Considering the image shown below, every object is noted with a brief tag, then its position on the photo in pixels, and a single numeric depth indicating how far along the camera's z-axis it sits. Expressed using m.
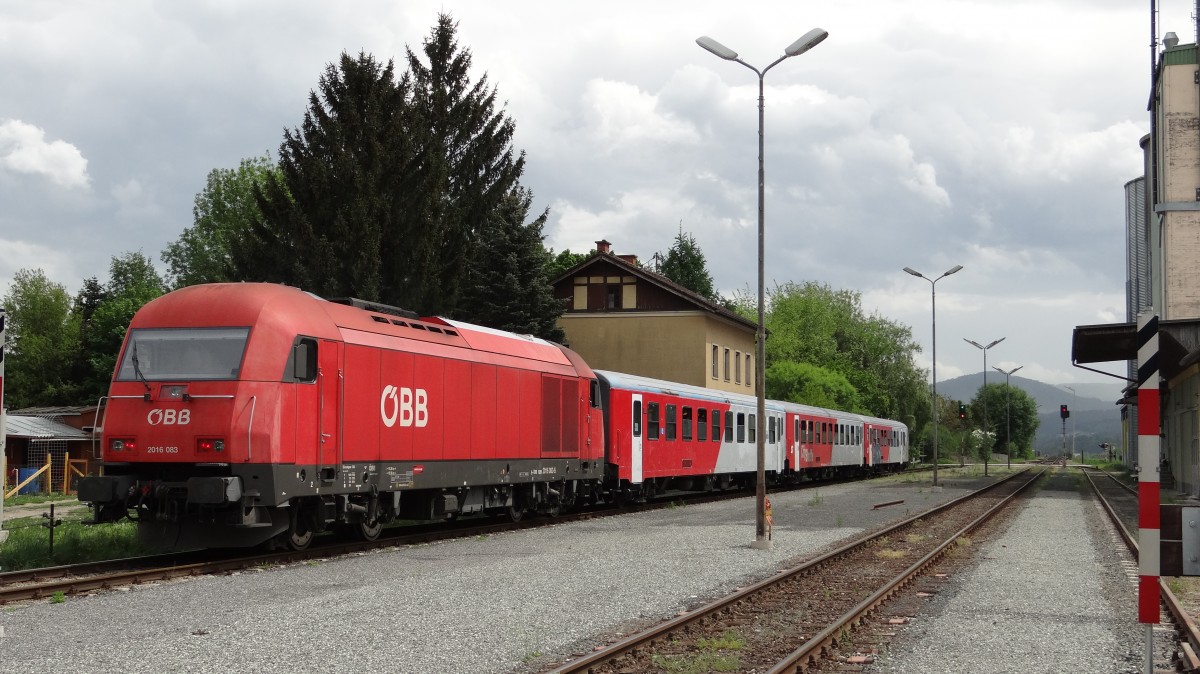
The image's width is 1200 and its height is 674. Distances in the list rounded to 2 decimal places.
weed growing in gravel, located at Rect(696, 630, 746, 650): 9.22
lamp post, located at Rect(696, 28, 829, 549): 17.69
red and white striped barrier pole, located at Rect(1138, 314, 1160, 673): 6.54
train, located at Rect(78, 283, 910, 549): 13.91
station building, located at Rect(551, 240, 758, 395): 49.62
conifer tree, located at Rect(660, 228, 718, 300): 80.06
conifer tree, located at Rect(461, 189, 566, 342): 42.44
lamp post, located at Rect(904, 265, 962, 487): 44.94
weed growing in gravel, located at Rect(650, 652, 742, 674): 8.35
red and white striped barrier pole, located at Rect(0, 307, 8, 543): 12.91
